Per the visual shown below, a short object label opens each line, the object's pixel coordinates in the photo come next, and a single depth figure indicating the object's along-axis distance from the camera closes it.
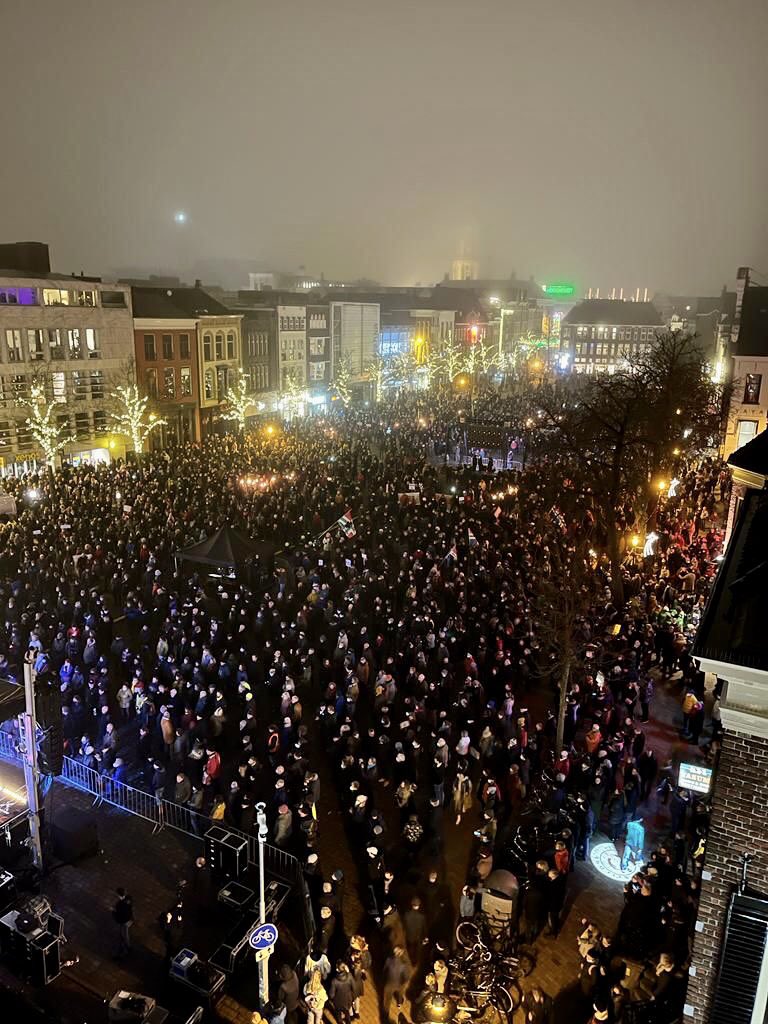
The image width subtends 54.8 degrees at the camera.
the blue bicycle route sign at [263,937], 8.57
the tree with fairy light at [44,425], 39.53
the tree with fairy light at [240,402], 56.62
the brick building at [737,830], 7.72
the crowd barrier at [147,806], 11.92
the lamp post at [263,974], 8.49
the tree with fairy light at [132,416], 45.25
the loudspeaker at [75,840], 12.11
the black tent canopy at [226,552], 22.36
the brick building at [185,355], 50.06
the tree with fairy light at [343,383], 72.25
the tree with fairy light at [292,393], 66.81
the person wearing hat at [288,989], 9.10
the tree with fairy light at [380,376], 82.62
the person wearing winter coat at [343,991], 9.03
